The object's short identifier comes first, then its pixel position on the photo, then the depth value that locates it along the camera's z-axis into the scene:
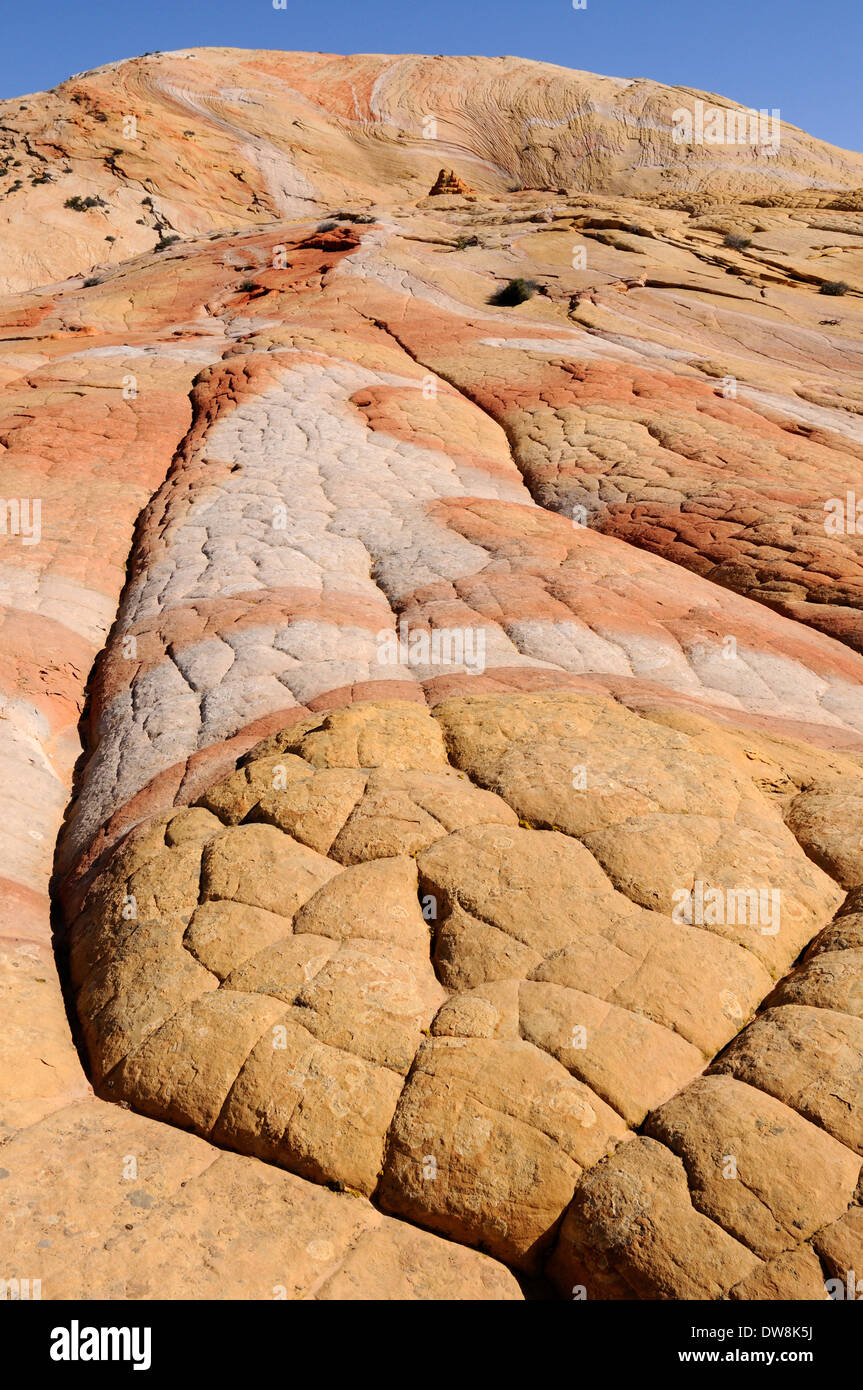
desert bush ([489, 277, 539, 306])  21.06
